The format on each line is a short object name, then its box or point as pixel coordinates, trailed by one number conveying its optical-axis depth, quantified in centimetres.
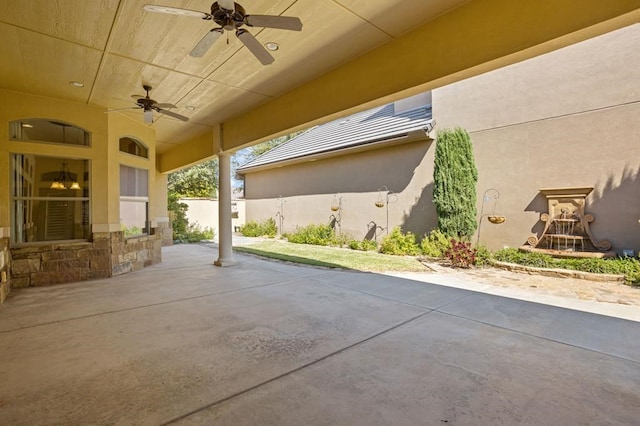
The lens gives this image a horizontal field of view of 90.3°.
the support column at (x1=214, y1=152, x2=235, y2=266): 760
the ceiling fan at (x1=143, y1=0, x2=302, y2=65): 280
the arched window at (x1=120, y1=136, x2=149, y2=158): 693
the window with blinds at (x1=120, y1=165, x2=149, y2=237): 685
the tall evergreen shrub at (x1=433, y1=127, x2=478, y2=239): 820
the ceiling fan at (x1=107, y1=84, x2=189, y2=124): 523
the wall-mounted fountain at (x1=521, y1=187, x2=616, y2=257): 662
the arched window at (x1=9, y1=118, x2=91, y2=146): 552
